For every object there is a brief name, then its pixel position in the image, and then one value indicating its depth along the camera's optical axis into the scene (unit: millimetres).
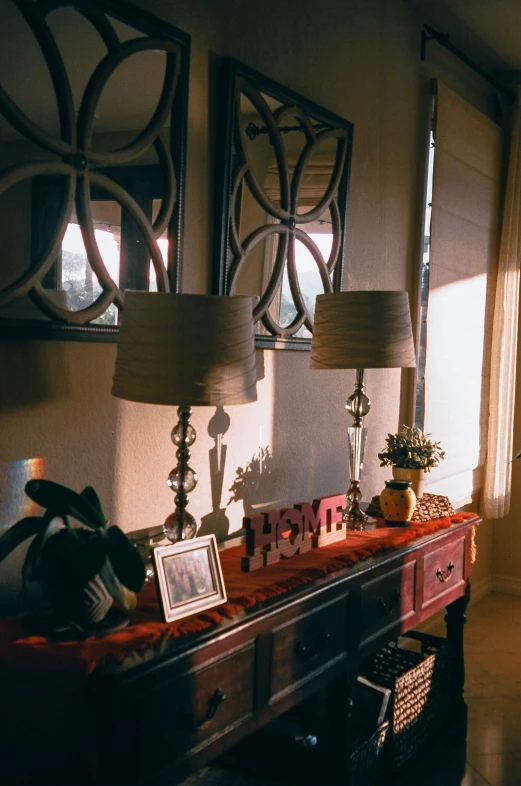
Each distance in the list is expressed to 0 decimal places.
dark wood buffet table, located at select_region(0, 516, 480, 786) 1319
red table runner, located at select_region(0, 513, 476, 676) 1345
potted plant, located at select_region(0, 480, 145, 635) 1391
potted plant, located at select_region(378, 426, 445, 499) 2709
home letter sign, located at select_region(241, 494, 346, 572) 1908
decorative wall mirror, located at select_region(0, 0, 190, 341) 1605
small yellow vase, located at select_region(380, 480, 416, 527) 2465
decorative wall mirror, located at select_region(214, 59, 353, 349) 2197
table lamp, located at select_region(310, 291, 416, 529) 2281
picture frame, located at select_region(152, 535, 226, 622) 1547
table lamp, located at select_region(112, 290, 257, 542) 1567
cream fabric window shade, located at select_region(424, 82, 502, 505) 3443
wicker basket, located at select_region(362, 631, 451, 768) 2371
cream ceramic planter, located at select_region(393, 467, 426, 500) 2703
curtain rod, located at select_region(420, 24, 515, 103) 3262
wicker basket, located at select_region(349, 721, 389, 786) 2107
